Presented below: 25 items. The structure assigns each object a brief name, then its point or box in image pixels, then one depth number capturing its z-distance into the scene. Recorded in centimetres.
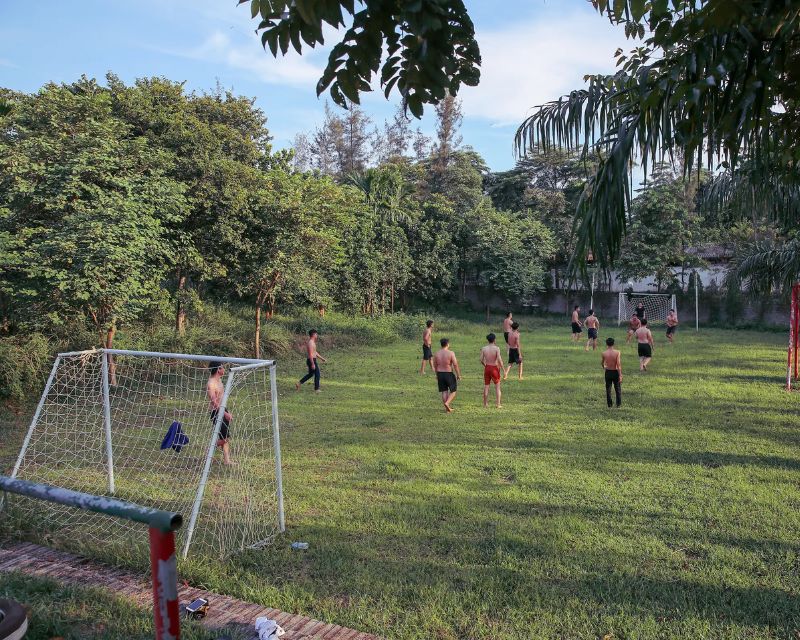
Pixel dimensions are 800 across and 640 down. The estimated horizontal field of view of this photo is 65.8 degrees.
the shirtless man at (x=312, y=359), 1404
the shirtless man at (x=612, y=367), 1206
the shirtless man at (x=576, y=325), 2384
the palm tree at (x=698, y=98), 310
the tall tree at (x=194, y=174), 1552
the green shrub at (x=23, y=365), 1115
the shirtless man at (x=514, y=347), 1614
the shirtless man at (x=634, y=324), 2056
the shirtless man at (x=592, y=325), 2139
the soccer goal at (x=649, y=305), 3128
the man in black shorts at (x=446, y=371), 1188
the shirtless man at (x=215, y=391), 867
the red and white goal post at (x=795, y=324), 1445
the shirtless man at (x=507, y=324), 1839
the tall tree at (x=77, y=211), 1112
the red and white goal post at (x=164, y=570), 210
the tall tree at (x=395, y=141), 4712
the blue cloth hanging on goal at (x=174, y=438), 711
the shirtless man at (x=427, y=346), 1673
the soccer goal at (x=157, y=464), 613
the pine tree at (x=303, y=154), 5088
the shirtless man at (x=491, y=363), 1227
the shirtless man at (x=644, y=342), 1645
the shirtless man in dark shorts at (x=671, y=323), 2302
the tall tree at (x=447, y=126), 4034
